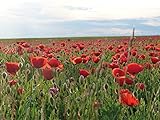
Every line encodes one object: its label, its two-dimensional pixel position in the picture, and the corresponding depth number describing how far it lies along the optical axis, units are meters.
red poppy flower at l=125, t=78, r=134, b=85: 2.14
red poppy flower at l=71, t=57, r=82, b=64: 2.77
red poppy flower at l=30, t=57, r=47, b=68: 1.97
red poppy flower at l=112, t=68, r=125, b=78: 2.05
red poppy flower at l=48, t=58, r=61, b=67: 2.24
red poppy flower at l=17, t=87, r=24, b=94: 2.01
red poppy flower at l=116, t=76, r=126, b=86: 1.99
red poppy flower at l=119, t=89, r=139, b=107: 1.62
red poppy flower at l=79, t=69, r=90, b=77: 2.30
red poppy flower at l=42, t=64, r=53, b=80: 1.93
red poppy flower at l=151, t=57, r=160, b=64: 2.96
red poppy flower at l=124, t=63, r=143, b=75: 2.07
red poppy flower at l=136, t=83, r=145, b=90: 2.22
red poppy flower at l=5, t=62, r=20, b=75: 1.87
